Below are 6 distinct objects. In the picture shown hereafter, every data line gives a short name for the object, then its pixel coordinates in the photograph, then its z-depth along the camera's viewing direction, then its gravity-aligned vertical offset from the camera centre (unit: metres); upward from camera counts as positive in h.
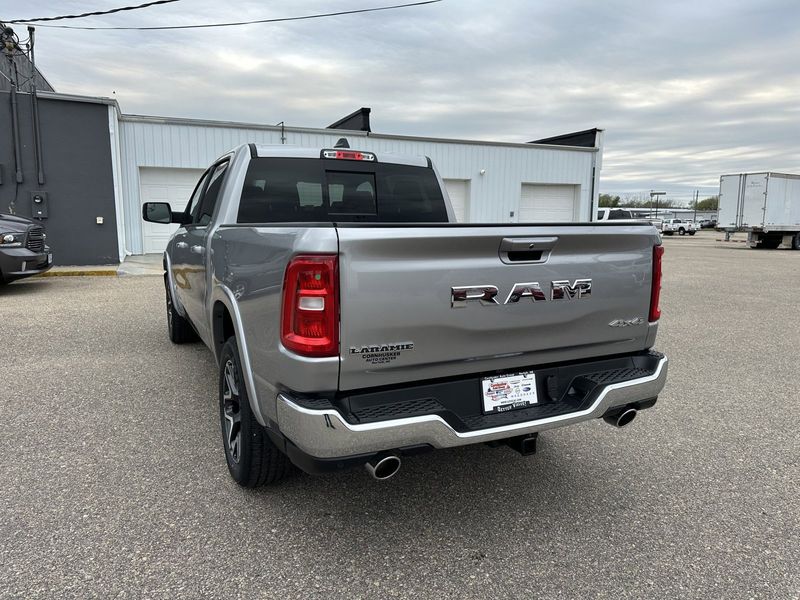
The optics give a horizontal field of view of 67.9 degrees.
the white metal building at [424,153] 16.30 +1.28
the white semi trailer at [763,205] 26.47 +0.26
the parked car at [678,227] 47.74 -1.36
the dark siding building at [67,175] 13.52 +0.65
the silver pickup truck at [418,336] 2.34 -0.56
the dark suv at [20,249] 9.77 -0.77
